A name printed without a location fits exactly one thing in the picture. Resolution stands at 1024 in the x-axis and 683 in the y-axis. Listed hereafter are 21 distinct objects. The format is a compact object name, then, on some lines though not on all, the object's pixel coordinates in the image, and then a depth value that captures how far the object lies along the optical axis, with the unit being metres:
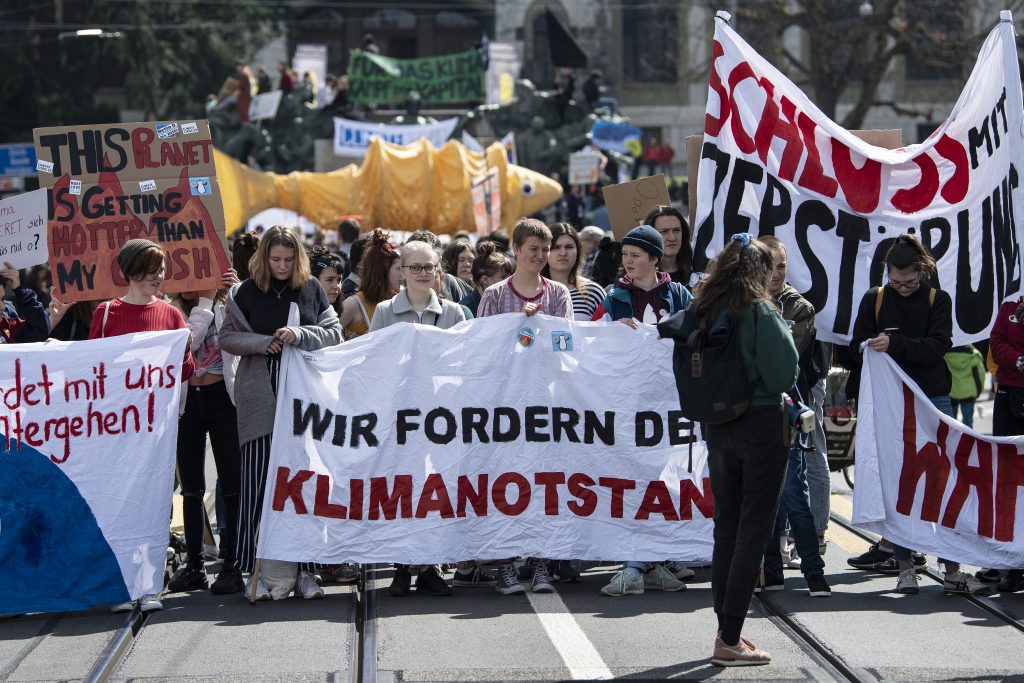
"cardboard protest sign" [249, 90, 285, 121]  59.01
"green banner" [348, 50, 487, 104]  65.81
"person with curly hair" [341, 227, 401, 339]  16.00
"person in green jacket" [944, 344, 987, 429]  19.12
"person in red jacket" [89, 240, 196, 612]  14.33
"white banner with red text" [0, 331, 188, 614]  13.84
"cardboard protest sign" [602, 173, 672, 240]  18.31
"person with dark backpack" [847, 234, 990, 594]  14.41
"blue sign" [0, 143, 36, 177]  61.07
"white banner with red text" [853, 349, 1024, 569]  14.05
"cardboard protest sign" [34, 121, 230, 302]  16.37
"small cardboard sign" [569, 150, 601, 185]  47.90
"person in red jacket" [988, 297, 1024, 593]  14.72
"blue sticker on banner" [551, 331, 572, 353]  14.78
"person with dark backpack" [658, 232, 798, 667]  11.45
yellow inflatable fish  42.43
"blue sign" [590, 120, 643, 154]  57.68
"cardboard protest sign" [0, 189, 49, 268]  16.12
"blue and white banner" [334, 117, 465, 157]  57.02
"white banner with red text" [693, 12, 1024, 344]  15.83
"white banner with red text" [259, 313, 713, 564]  14.41
